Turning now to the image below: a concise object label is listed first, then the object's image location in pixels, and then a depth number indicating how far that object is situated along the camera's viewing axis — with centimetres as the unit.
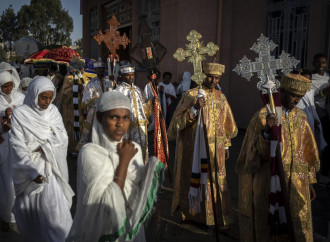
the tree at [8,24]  4816
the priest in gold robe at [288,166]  312
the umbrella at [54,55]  1316
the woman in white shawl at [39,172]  338
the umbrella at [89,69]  938
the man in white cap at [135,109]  570
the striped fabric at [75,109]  825
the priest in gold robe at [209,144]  429
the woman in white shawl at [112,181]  206
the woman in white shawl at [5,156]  434
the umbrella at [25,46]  2178
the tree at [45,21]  4800
